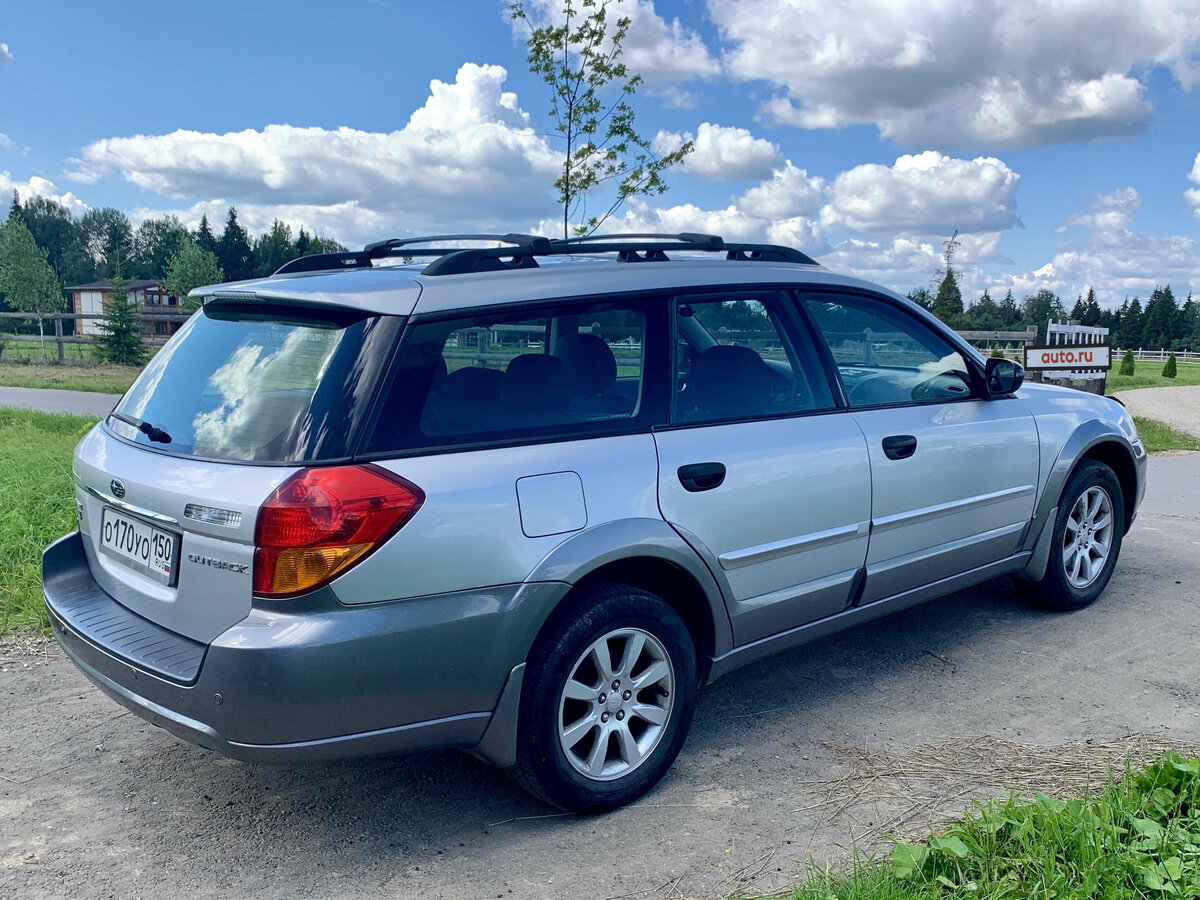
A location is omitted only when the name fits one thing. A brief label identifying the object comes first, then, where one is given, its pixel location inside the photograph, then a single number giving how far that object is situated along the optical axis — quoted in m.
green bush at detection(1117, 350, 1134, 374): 40.61
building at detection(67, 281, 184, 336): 85.25
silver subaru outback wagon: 2.74
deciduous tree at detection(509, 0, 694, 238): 11.81
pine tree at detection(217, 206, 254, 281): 88.50
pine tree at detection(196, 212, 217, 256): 90.75
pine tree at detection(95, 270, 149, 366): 25.42
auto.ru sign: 11.39
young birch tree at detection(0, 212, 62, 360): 49.28
